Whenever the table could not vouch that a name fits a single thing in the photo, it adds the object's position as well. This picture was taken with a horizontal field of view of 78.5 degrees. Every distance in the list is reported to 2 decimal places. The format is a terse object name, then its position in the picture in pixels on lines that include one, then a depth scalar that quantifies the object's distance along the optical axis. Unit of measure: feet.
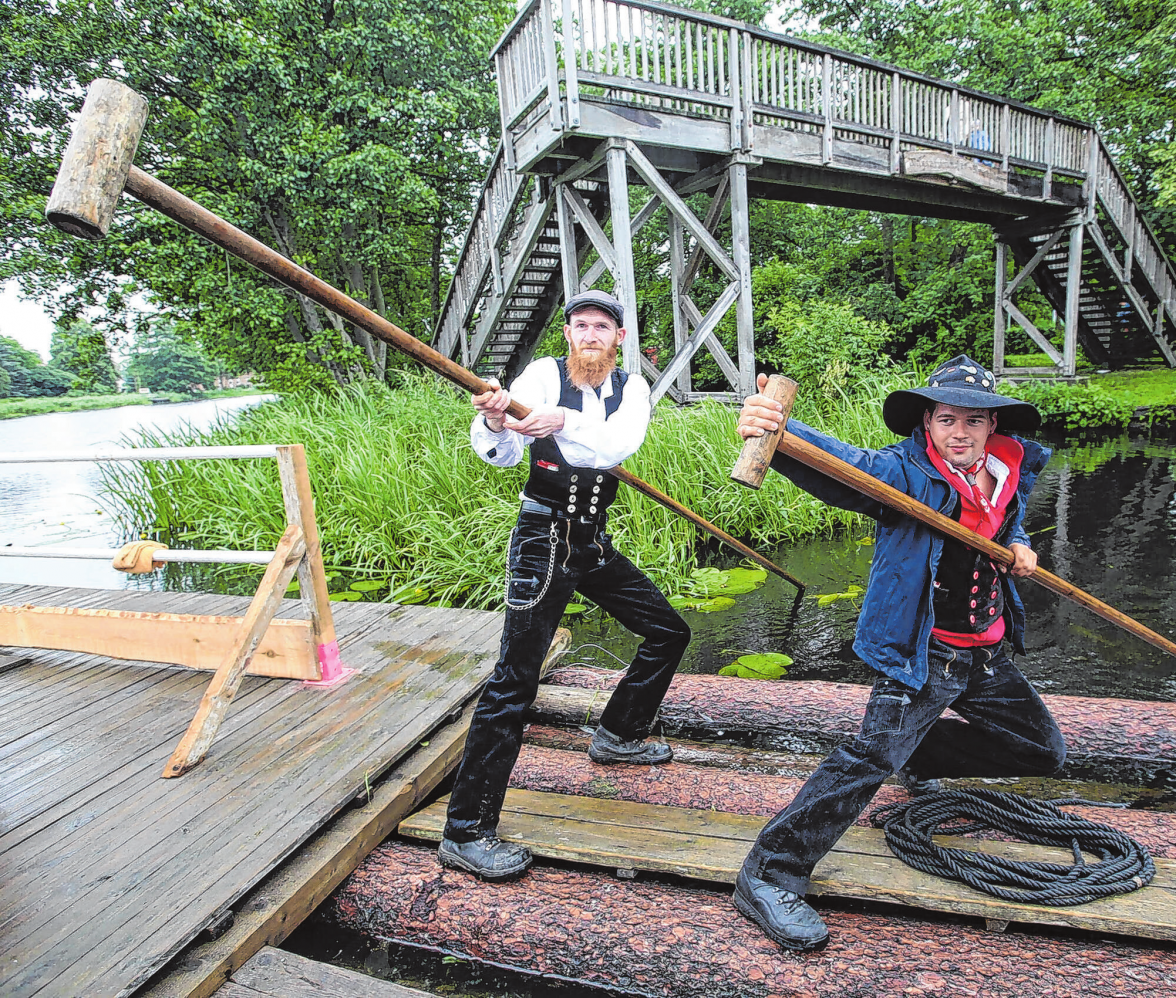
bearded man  7.52
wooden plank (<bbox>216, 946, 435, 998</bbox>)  5.80
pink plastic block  10.96
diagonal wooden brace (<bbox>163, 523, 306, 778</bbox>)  8.75
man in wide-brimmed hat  6.40
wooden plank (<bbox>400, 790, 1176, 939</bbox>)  6.11
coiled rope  6.30
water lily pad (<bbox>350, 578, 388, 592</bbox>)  19.47
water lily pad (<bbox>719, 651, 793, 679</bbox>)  13.70
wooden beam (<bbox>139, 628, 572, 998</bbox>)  5.91
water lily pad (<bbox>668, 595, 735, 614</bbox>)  17.28
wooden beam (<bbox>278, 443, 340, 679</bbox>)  10.13
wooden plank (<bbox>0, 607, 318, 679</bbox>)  11.05
